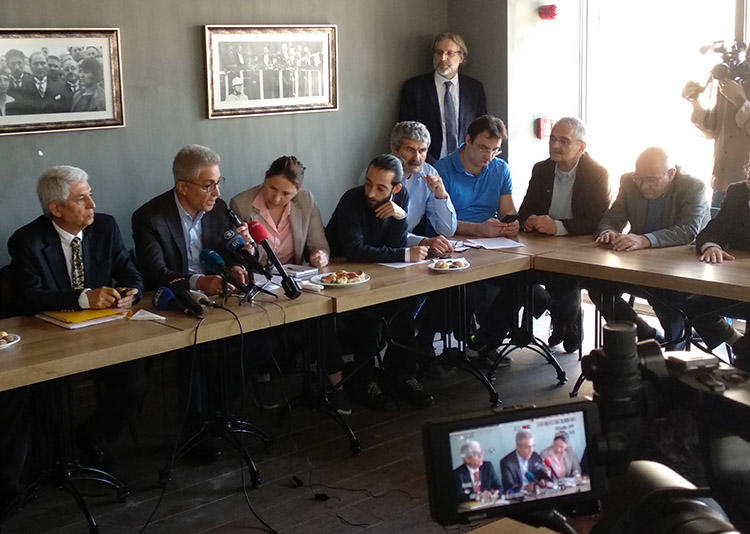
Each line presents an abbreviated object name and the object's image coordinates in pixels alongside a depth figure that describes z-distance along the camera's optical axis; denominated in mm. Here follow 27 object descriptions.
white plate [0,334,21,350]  2896
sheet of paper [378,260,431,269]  4051
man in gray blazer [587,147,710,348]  4238
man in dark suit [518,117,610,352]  4664
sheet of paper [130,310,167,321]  3201
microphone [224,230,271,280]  3383
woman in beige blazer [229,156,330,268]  4055
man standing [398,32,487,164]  5719
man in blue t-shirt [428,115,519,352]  4711
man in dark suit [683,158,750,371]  3990
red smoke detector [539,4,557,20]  5887
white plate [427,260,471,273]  3914
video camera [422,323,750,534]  1081
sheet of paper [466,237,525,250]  4438
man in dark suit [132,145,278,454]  3709
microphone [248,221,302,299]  3426
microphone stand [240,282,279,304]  3426
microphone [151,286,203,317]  3308
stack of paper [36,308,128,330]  3125
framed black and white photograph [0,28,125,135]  4250
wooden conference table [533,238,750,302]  3557
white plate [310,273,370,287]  3648
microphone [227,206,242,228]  3512
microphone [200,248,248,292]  3488
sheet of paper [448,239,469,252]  4371
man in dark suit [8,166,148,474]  3289
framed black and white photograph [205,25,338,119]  5000
